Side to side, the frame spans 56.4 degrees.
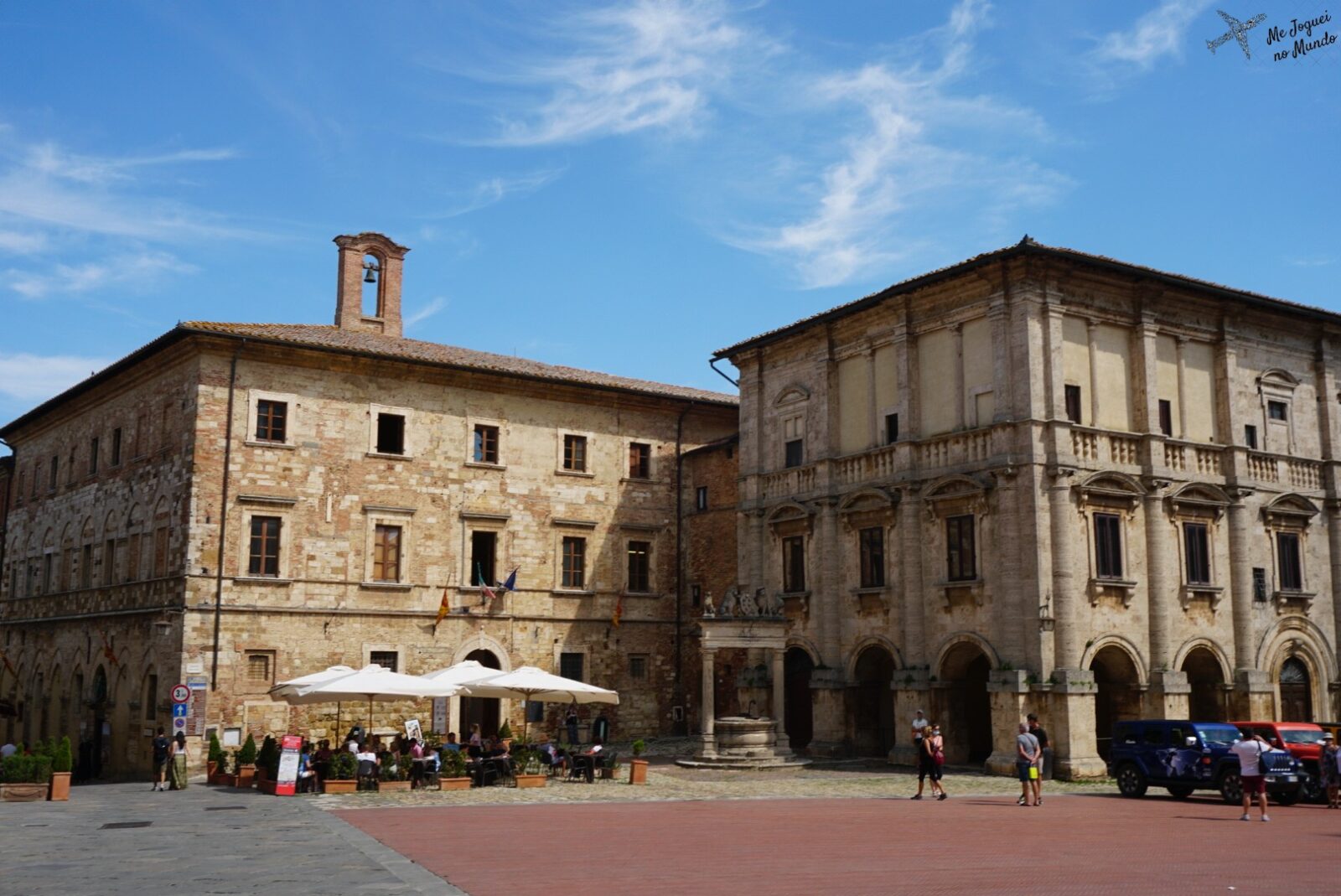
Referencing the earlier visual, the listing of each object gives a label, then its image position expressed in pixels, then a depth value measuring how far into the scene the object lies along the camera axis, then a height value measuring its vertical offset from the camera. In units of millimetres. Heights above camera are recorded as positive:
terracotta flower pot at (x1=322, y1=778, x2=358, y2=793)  24422 -2610
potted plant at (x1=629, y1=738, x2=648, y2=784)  26141 -2407
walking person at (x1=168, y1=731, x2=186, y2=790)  26906 -2376
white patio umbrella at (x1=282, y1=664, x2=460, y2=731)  25156 -746
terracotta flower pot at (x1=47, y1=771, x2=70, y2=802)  24750 -2732
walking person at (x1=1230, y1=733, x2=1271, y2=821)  19484 -1651
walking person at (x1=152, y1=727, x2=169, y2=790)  27109 -2413
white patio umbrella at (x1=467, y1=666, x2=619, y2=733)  27266 -745
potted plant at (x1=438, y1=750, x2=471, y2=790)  24906 -2382
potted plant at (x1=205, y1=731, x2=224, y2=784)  28438 -2481
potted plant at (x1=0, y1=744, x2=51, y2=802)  24469 -2538
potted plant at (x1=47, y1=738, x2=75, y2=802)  24766 -2444
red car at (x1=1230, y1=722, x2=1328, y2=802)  22891 -1412
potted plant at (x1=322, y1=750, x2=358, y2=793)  24453 -2420
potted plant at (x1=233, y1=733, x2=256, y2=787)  27031 -2474
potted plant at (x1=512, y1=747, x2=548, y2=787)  25578 -2396
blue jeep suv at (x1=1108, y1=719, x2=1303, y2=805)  22219 -1825
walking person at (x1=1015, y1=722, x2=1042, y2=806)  21125 -1682
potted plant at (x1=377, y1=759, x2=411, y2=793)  24828 -2498
